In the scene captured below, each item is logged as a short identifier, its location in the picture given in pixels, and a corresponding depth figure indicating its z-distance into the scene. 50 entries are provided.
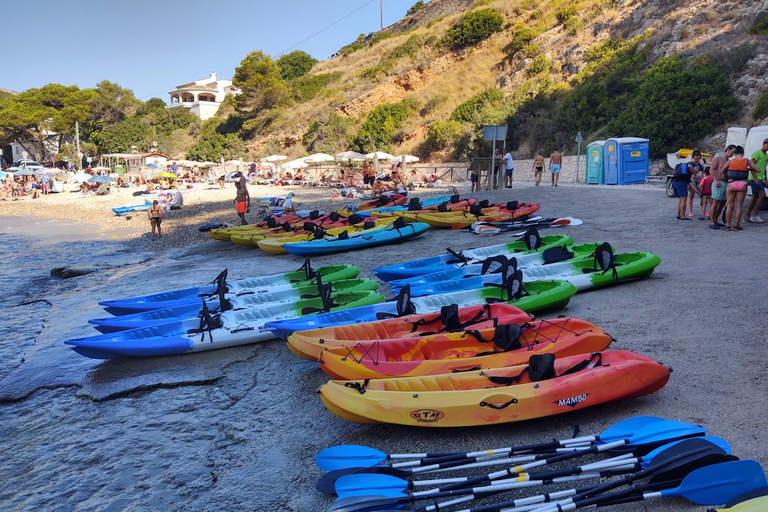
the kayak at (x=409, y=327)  4.84
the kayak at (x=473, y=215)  11.64
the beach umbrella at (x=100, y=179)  31.08
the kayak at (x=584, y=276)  6.61
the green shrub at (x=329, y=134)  39.22
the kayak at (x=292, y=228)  11.69
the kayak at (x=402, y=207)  12.99
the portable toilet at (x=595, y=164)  18.48
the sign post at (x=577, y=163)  20.89
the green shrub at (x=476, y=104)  32.69
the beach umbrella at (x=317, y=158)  30.37
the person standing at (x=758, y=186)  8.91
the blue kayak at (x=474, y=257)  7.59
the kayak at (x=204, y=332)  5.55
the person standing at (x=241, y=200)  14.56
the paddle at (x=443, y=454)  3.25
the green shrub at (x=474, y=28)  38.66
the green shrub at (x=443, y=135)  32.03
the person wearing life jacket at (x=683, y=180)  9.71
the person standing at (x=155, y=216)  15.08
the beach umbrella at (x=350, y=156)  27.12
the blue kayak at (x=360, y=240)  10.35
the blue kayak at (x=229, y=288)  6.95
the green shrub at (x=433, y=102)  36.59
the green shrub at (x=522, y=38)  34.47
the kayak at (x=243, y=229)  12.44
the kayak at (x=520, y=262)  7.00
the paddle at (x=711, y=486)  2.67
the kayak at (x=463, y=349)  4.23
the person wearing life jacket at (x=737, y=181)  8.36
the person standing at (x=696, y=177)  10.16
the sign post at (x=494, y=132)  15.55
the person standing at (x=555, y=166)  18.42
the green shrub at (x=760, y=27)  21.33
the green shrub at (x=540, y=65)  31.61
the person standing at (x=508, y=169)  18.18
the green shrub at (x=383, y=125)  36.42
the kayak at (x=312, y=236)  10.81
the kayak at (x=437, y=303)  5.46
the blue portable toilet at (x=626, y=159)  17.64
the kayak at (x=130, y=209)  22.47
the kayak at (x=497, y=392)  3.58
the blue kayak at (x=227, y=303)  6.20
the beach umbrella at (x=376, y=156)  26.59
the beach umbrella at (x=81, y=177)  32.86
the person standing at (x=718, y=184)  8.64
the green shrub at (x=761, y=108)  17.89
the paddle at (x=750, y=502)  2.45
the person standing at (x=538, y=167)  18.53
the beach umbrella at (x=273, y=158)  34.28
